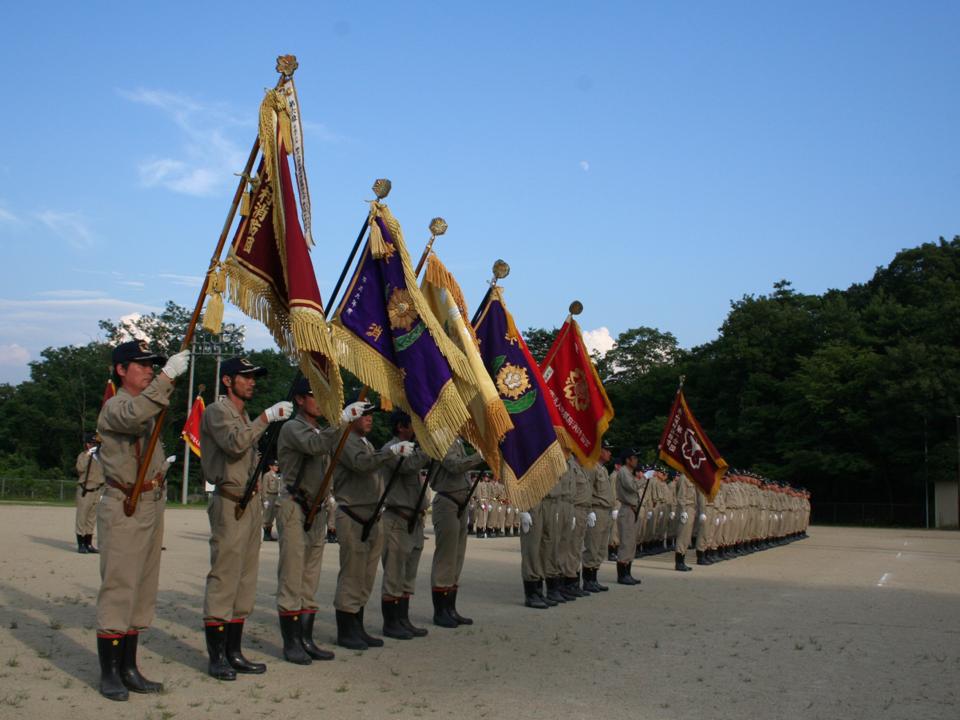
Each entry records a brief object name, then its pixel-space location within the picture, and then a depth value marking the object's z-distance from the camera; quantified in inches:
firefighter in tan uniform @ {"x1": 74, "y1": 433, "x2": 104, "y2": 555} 634.8
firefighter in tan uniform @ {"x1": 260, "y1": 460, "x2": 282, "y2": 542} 810.2
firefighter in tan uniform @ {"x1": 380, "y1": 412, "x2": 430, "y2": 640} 358.9
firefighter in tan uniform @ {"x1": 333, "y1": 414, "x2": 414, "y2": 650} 329.7
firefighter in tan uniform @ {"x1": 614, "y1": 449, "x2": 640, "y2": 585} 599.8
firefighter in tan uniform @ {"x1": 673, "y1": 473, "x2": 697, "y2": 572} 713.0
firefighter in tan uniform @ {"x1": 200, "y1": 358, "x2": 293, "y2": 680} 271.0
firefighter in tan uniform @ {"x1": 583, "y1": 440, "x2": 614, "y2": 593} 558.6
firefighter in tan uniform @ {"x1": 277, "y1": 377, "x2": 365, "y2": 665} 298.7
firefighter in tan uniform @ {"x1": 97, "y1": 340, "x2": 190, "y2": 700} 242.4
